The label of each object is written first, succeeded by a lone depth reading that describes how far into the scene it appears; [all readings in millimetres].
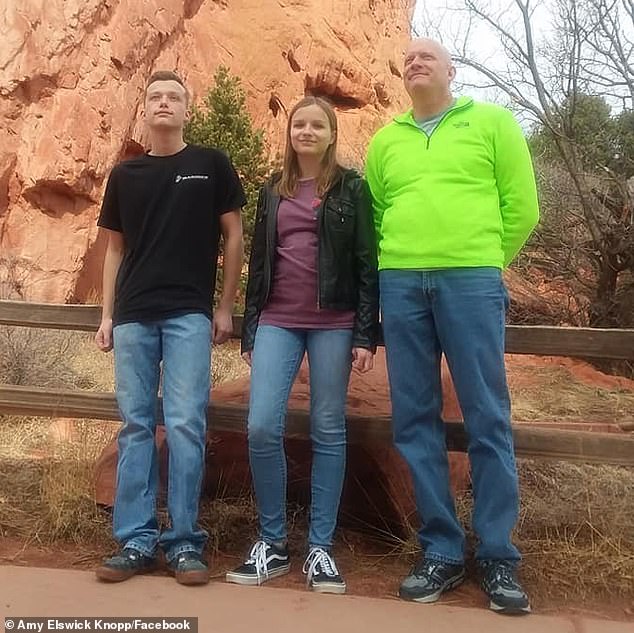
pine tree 13398
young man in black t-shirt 3193
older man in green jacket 2951
